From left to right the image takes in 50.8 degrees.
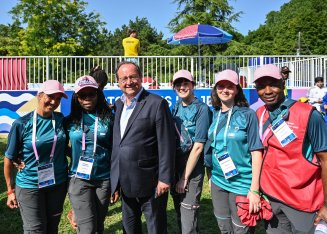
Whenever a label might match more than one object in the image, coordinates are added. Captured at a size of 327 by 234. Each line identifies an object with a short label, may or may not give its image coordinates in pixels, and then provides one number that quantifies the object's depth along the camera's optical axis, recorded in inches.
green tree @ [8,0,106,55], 1056.8
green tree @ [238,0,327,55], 1872.0
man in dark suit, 112.3
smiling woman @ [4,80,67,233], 119.3
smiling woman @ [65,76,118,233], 122.3
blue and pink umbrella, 440.1
